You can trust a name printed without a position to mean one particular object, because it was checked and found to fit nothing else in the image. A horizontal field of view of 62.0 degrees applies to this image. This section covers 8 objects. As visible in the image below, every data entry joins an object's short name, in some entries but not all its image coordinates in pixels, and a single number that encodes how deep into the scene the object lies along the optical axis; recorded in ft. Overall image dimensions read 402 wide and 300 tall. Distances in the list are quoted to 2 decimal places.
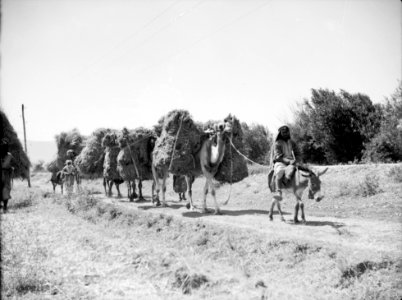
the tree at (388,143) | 88.79
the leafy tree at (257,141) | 132.67
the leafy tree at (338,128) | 108.06
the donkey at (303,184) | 32.58
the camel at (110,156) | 71.53
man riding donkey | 34.47
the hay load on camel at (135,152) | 61.26
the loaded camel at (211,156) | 43.16
